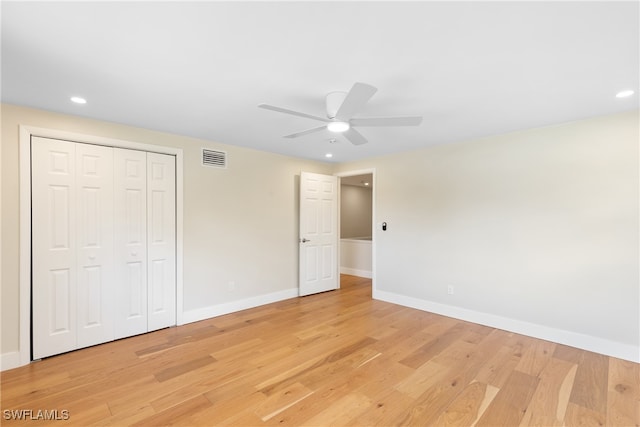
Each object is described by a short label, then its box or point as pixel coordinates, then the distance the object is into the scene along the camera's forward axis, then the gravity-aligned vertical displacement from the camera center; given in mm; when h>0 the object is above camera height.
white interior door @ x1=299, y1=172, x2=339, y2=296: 4922 -343
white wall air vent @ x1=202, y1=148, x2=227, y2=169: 3861 +765
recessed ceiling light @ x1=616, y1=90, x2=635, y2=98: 2312 +985
